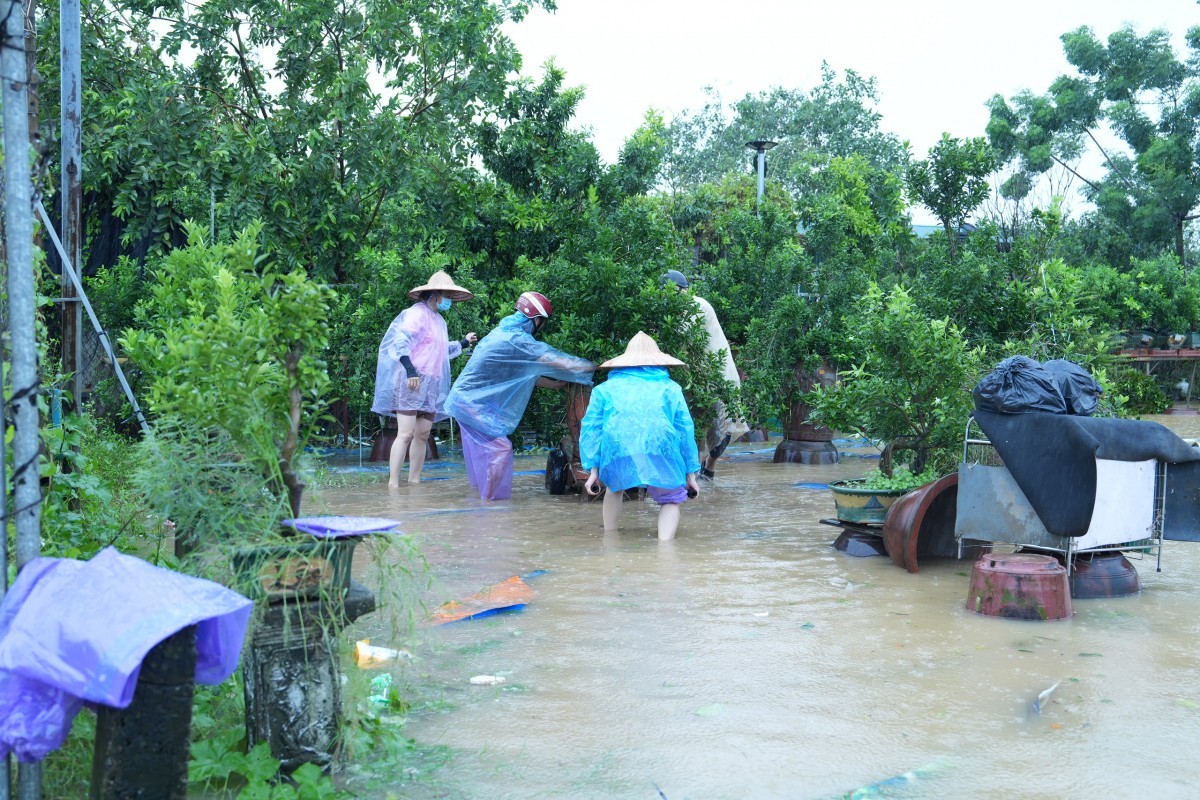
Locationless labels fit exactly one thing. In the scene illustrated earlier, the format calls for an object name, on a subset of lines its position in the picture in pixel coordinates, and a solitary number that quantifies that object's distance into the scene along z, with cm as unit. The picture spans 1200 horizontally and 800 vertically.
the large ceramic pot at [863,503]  668
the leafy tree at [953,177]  850
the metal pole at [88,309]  481
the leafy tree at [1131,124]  2869
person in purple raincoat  1013
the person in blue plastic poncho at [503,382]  913
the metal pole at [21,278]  263
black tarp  531
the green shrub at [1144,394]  1991
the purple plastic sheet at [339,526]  314
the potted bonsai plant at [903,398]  672
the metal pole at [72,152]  650
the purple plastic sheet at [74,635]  243
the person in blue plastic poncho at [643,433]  725
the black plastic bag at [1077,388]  570
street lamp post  2105
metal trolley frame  558
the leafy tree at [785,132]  3441
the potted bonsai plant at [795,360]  1212
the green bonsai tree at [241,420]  329
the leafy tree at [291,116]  1230
